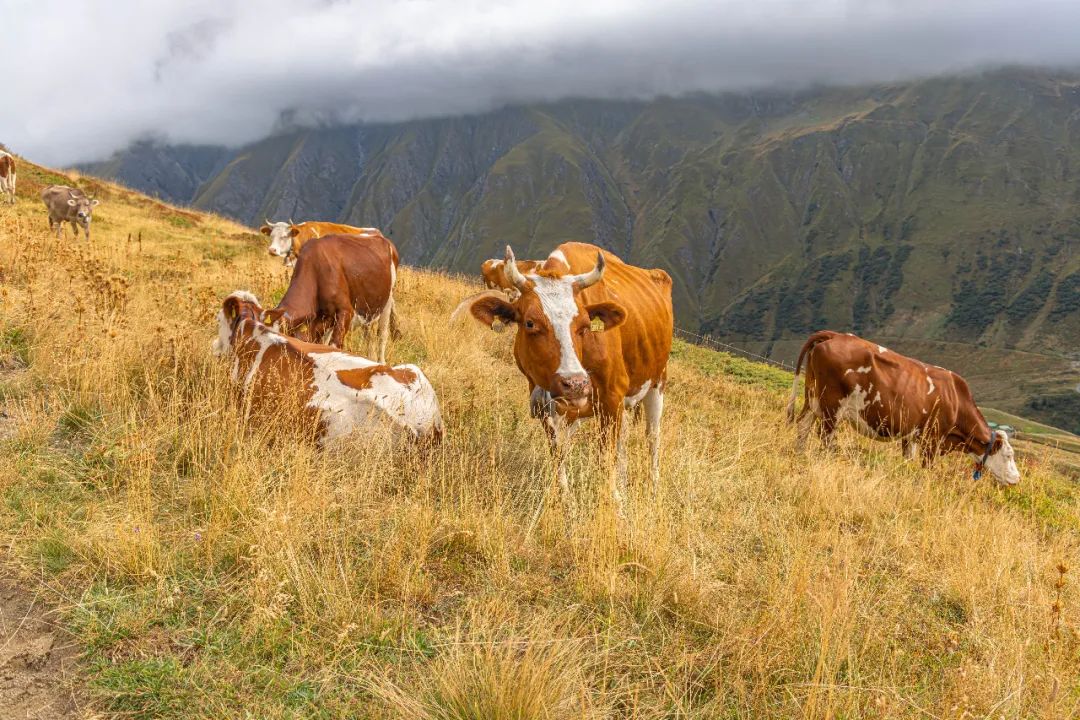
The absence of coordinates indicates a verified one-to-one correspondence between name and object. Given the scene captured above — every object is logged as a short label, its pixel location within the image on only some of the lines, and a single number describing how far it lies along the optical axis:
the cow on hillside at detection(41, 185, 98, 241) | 17.39
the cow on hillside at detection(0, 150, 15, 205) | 19.39
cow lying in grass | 5.37
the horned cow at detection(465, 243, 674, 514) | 4.86
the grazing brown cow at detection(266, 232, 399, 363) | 7.80
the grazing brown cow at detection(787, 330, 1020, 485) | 10.68
